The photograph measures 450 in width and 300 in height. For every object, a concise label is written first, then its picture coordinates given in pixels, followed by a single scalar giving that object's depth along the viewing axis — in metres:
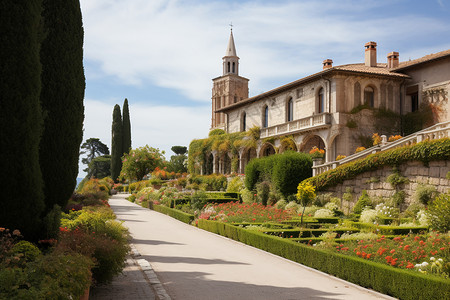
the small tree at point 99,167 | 71.44
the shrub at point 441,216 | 11.29
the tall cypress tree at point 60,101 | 8.34
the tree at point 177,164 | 66.16
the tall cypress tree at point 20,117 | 6.48
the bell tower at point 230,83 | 71.00
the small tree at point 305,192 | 14.03
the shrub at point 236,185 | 30.70
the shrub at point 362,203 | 17.55
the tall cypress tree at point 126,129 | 56.84
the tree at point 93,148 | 78.94
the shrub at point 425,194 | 14.93
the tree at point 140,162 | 48.31
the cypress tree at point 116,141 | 56.06
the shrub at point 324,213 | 17.60
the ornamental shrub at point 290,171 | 22.02
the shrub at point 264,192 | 22.19
